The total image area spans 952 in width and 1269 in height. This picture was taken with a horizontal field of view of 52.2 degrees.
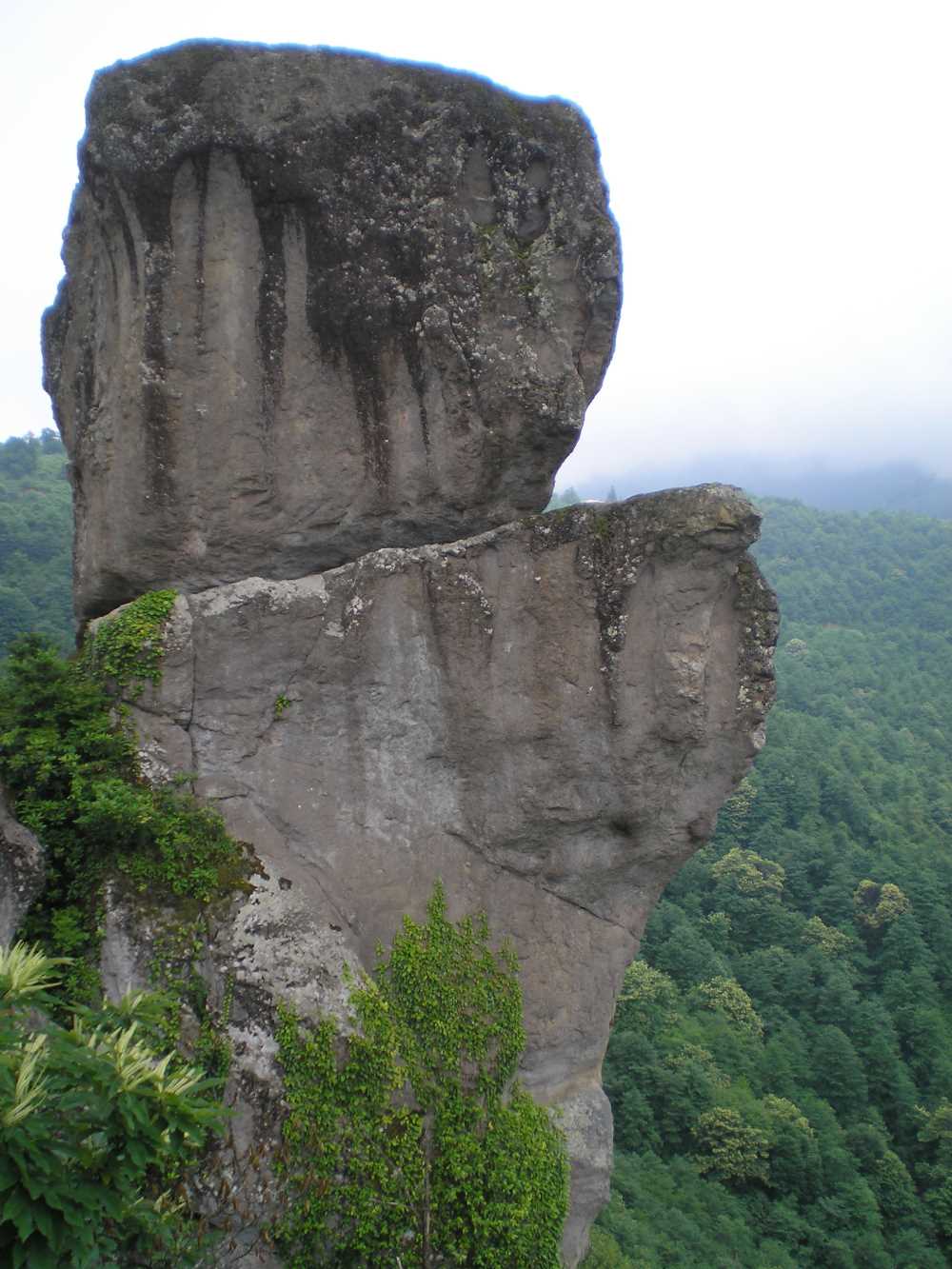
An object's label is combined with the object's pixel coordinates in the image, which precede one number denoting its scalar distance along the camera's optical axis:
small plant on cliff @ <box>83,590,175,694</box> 6.95
